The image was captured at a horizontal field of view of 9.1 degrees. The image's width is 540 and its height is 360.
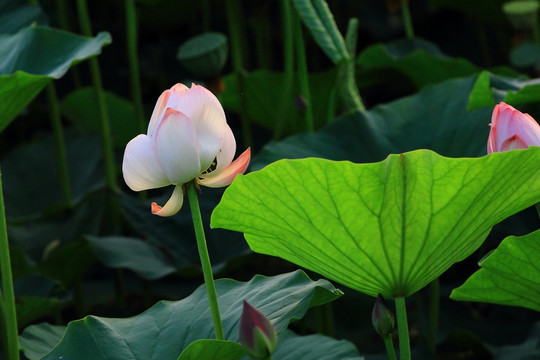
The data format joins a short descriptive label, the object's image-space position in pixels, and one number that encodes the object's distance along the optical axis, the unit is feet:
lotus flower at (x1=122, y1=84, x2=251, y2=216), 13.08
